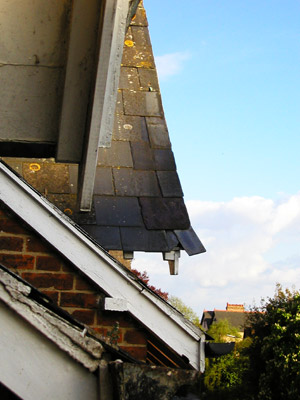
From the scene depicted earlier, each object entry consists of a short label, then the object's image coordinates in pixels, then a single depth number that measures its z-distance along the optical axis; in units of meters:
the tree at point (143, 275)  26.79
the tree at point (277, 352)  27.59
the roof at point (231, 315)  69.32
